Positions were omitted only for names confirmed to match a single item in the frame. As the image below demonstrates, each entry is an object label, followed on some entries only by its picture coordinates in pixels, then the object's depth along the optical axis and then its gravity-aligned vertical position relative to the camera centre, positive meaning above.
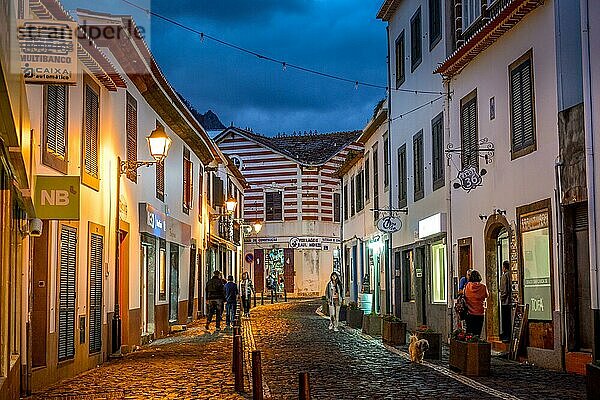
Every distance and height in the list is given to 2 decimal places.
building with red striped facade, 64.31 +5.36
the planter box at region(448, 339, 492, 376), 15.75 -1.05
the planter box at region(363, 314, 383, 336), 26.92 -0.88
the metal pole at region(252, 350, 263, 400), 10.31 -0.89
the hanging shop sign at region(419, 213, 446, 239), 24.59 +1.61
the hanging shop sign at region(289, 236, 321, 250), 63.25 +3.03
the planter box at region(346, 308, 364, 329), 30.98 -0.82
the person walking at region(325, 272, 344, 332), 29.62 -0.20
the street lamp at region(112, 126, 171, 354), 19.84 +2.45
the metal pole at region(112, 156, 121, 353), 19.78 -0.05
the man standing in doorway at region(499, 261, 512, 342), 19.84 -0.25
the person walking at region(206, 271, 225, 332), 30.56 -0.10
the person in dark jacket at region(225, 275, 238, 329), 31.48 -0.27
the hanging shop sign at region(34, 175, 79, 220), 13.60 +1.30
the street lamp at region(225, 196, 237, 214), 39.31 +3.38
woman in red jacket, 19.36 -0.22
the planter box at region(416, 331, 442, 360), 18.95 -1.00
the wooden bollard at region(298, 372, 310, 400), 8.52 -0.81
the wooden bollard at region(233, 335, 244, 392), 13.85 -0.99
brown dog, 18.11 -1.03
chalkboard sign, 18.38 -0.72
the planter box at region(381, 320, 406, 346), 22.70 -0.94
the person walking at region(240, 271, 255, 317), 40.22 -0.08
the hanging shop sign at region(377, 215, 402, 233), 29.24 +1.88
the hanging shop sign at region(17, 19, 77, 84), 12.05 +2.98
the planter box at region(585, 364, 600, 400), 10.70 -0.98
